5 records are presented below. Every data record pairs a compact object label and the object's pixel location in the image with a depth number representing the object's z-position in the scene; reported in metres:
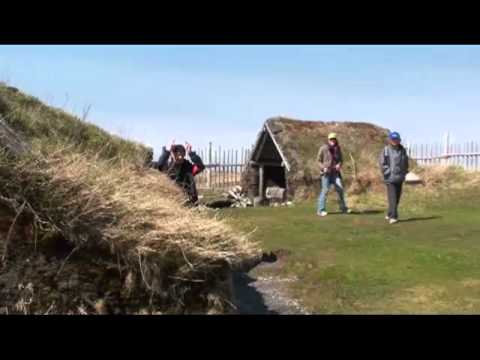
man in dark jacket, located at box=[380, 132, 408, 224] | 10.93
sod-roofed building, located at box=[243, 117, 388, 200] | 17.75
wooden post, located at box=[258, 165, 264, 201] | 21.41
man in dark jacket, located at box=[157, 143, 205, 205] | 8.89
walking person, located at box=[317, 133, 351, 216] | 12.62
